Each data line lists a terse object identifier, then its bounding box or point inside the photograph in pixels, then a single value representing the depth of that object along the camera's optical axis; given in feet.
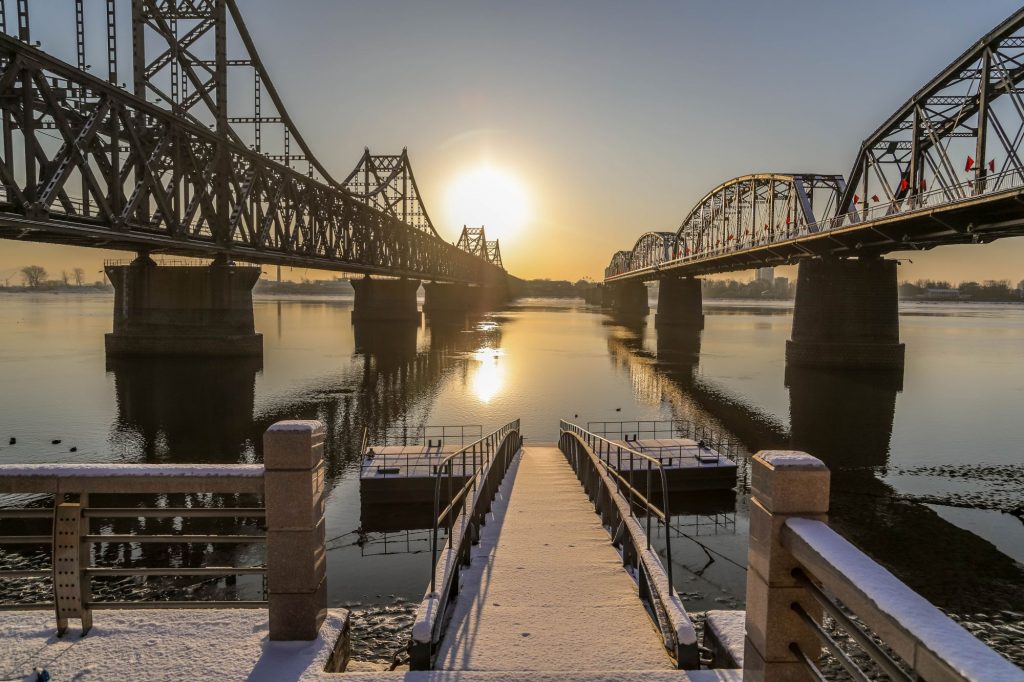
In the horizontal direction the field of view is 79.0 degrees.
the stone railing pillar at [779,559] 11.75
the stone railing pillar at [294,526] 15.60
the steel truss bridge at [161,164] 106.93
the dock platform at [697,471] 75.56
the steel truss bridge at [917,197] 118.01
